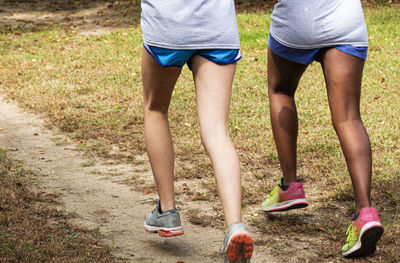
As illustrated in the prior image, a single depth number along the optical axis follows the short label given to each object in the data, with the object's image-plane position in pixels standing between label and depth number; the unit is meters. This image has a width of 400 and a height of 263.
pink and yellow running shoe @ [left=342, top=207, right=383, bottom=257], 5.97
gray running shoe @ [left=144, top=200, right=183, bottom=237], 6.30
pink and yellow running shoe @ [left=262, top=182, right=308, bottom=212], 7.36
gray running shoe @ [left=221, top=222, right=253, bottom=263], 5.16
